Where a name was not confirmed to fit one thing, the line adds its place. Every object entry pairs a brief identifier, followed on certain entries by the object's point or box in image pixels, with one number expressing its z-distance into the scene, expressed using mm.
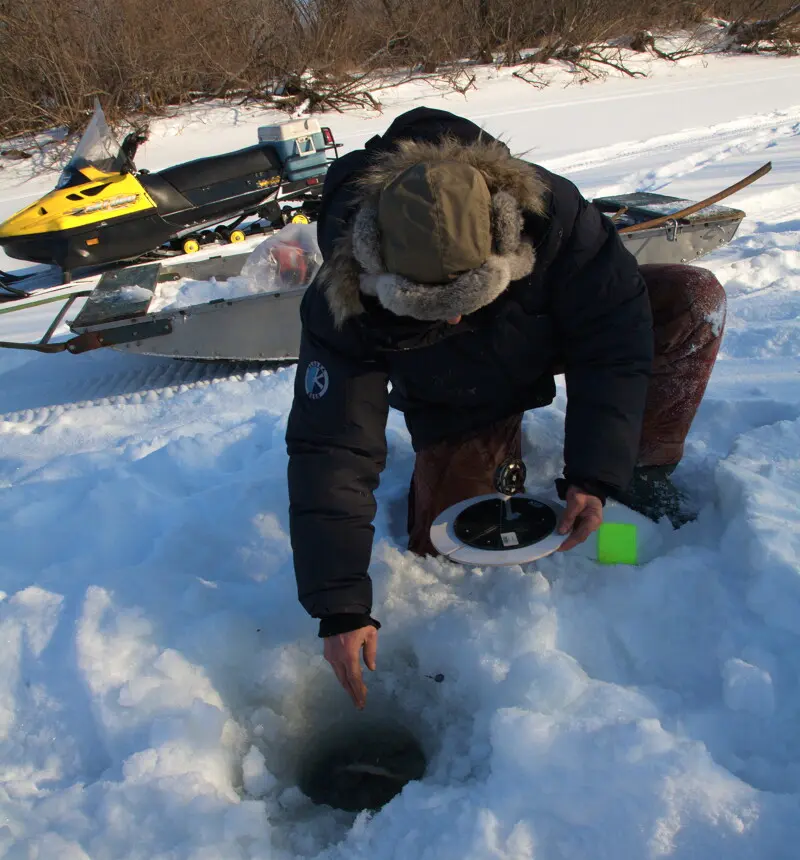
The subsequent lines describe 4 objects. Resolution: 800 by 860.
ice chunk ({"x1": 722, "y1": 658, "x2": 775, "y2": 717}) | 1435
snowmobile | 5887
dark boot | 1993
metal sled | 3568
